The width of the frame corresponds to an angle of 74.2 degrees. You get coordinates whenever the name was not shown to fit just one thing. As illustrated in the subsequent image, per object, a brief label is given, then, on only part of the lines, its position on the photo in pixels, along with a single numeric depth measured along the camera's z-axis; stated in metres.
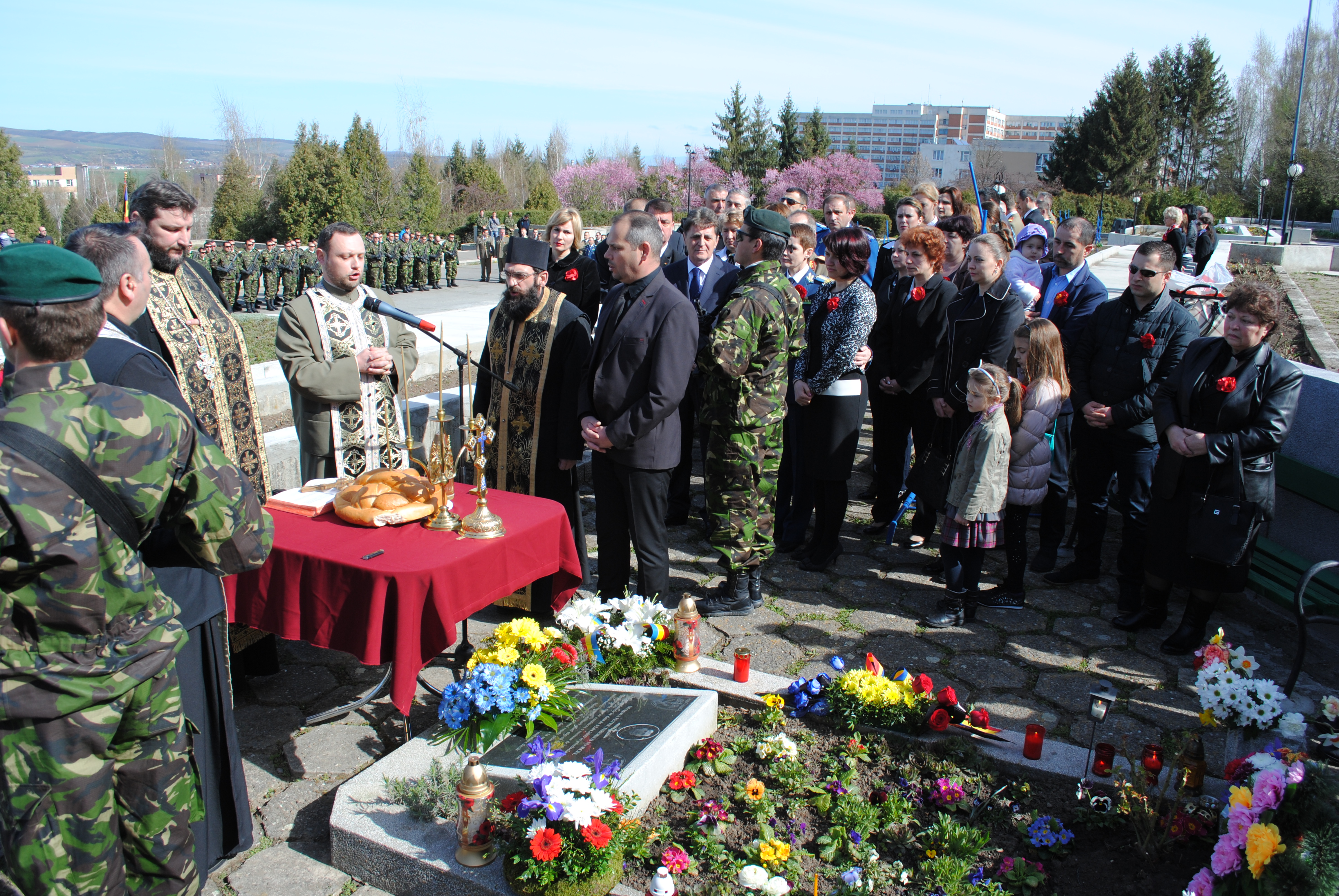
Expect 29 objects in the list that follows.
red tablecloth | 3.19
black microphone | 3.48
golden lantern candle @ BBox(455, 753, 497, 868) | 2.77
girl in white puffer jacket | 5.01
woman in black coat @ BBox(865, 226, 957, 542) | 5.89
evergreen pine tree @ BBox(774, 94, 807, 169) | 52.50
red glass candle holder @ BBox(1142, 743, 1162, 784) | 3.08
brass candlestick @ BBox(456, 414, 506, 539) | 3.57
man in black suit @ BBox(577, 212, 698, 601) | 4.21
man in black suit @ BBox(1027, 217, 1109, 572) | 5.74
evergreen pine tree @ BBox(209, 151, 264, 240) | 29.64
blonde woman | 6.36
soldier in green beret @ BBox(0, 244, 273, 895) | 1.96
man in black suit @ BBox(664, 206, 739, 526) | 6.32
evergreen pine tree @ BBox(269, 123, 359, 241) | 28.16
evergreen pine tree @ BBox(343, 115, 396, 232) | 30.00
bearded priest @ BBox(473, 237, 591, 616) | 4.75
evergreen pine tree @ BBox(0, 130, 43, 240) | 23.47
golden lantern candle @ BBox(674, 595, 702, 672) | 3.94
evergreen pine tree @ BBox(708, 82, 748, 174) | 55.66
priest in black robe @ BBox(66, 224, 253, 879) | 2.54
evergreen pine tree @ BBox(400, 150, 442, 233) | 34.03
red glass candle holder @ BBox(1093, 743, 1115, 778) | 3.23
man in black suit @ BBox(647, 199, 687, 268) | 7.42
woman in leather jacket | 4.24
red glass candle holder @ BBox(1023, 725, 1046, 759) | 3.34
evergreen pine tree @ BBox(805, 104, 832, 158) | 52.24
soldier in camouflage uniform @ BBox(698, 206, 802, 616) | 4.70
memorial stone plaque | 3.19
